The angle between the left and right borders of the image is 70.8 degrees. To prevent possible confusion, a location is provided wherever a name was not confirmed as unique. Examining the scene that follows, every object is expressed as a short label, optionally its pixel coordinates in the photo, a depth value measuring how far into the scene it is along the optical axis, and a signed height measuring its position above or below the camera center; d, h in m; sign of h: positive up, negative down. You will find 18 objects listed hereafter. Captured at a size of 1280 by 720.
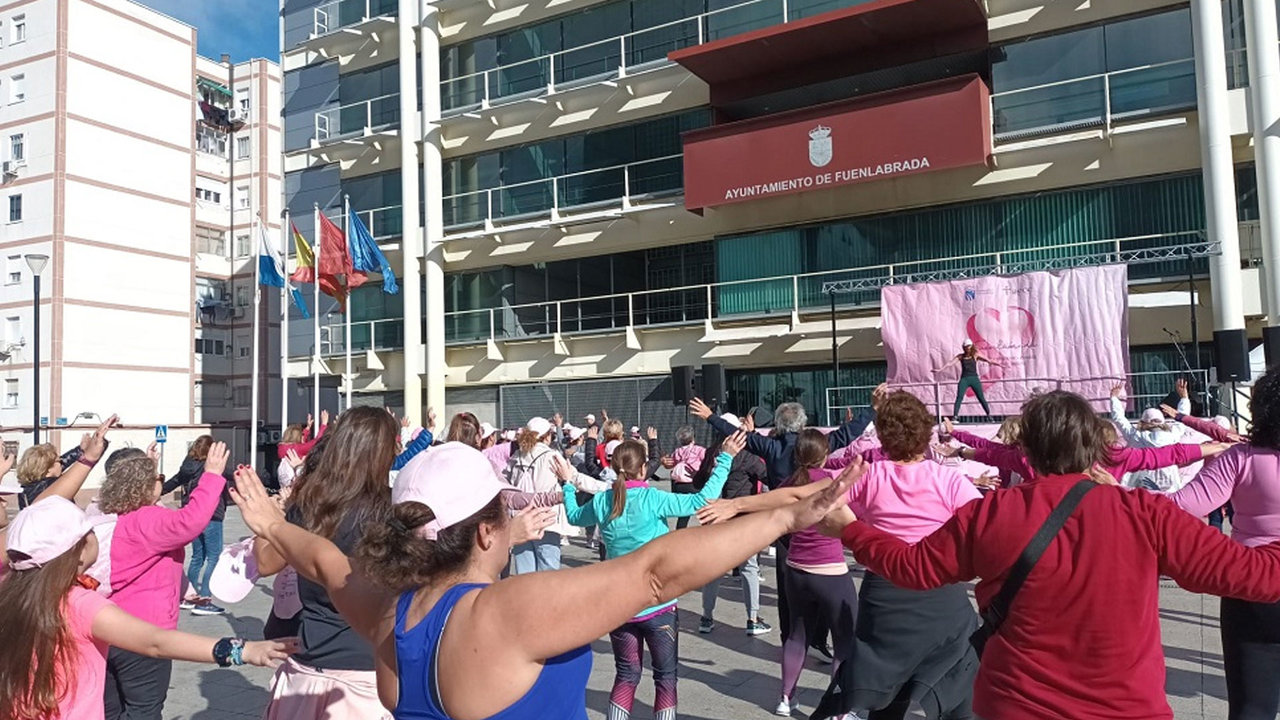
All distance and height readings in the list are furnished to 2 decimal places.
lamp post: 20.05 +2.86
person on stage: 16.34 +0.21
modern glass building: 17.75 +5.00
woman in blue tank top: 1.88 -0.43
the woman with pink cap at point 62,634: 2.95 -0.75
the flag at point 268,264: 25.50 +4.12
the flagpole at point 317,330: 23.70 +2.12
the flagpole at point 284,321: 24.39 +2.37
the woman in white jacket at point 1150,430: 8.13 -0.45
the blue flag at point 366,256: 23.94 +3.97
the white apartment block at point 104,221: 38.84 +8.74
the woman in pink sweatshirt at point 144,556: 4.01 -0.69
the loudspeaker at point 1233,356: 14.24 +0.35
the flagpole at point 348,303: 23.75 +3.03
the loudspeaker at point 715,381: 19.02 +0.26
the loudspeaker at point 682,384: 19.25 +0.23
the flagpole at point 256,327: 23.11 +2.46
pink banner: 16.45 +0.99
